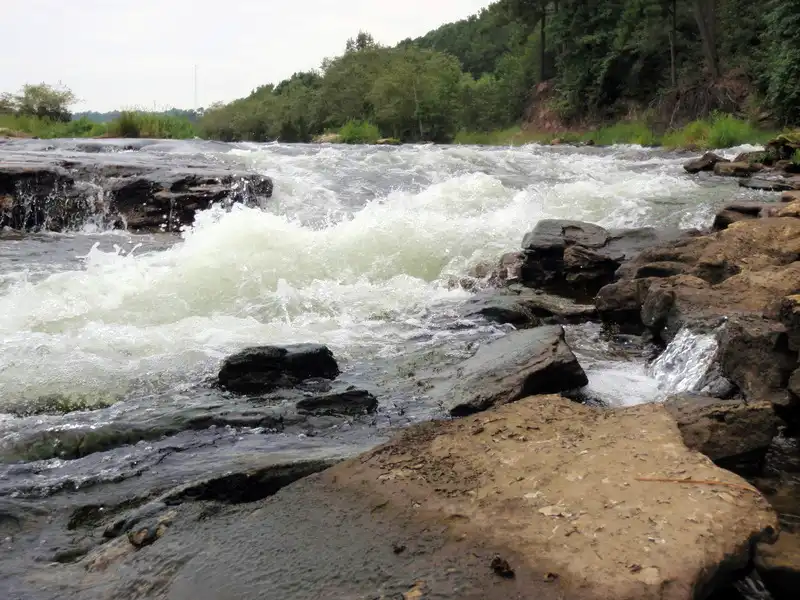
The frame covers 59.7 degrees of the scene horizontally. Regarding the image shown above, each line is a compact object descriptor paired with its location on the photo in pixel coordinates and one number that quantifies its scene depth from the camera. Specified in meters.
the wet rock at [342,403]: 3.59
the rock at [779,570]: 1.96
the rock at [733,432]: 2.71
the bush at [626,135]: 24.58
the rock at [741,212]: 7.30
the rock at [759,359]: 3.30
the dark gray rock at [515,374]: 3.40
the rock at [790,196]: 8.04
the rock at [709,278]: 4.58
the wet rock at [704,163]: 13.86
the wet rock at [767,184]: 10.61
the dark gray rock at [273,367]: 3.94
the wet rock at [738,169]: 12.87
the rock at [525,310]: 5.37
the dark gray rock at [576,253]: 6.71
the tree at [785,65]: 19.06
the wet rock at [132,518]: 2.46
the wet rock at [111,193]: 9.52
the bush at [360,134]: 34.41
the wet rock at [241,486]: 2.57
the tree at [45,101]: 31.52
